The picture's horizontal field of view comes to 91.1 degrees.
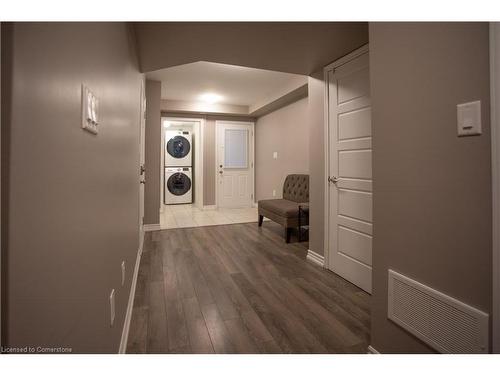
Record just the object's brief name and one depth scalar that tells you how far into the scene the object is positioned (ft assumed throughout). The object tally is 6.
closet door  6.96
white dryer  23.00
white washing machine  23.11
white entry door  20.27
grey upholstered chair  11.30
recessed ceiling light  16.42
